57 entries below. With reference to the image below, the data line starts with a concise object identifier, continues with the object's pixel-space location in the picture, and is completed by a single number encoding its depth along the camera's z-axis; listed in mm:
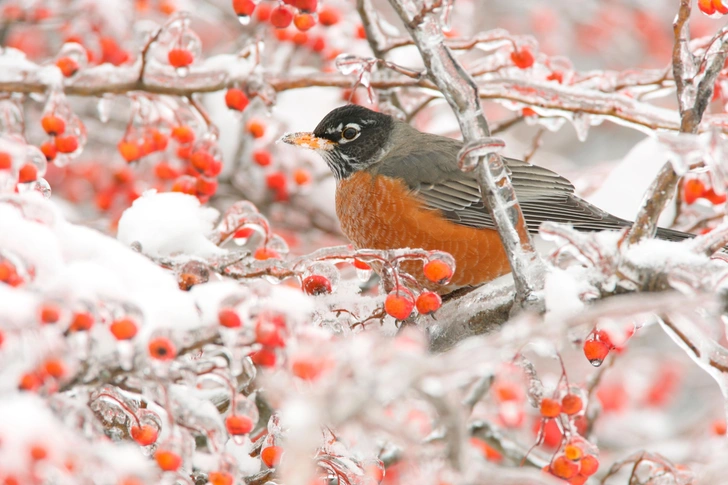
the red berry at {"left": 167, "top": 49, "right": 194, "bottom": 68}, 6555
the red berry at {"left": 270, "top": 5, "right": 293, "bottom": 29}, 6496
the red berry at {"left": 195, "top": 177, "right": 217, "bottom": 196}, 6922
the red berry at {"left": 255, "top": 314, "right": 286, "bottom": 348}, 3559
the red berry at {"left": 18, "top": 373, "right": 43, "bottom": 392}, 3158
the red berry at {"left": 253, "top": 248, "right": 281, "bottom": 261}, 5781
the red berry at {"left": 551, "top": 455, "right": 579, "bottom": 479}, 4488
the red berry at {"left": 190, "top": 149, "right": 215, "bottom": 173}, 6703
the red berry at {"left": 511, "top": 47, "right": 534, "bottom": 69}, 6828
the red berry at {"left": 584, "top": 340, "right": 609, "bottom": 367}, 4660
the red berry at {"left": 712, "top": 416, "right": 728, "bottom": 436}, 6867
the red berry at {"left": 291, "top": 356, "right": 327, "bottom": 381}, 3235
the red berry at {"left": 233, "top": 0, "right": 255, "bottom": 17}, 6382
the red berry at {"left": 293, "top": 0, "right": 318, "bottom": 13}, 6012
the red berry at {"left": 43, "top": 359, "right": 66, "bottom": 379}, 3146
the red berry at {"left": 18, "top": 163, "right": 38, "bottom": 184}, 5012
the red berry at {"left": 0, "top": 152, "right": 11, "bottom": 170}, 4448
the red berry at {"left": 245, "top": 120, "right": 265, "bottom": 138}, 8172
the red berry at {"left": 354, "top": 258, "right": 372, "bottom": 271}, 6008
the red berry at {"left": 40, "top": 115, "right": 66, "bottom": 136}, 6105
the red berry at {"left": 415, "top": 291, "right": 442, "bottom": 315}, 4961
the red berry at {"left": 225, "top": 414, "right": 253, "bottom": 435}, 3865
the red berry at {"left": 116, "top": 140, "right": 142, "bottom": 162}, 7098
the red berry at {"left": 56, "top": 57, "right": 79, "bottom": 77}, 6668
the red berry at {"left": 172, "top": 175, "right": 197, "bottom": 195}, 6852
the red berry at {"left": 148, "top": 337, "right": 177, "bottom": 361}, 3406
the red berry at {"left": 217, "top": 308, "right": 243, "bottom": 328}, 3537
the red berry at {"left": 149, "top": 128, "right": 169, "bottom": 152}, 7191
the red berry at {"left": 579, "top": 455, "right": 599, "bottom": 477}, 4599
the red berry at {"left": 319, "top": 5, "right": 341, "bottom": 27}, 7996
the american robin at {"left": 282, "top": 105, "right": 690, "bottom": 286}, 7082
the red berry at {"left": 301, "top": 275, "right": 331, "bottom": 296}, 4980
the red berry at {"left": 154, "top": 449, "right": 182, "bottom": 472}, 3471
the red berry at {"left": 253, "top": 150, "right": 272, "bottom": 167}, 9016
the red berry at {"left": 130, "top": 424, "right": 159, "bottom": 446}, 4133
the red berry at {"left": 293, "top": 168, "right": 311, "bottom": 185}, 9227
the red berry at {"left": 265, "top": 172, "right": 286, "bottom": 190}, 9430
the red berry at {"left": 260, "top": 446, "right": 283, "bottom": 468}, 4672
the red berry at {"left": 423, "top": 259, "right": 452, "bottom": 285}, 4832
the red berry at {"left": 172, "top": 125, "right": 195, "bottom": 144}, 7082
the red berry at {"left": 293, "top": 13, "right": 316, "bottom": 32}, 6645
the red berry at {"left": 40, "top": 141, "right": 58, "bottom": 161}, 6266
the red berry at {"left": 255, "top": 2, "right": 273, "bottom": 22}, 8289
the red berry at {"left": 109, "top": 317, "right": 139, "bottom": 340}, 3328
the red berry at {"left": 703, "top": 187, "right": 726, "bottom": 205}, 6926
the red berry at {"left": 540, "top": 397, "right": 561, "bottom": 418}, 4316
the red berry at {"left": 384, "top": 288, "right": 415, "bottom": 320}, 4775
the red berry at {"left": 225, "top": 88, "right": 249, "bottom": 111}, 6773
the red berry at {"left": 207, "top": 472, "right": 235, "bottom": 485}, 3703
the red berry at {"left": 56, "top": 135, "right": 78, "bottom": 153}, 6266
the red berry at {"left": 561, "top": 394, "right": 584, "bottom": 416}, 4355
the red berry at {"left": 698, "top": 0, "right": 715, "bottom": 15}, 5027
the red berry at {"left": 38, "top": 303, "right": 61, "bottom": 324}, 3078
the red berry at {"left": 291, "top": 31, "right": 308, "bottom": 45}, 8641
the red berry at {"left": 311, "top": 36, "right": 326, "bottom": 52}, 9133
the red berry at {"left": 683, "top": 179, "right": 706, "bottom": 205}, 6953
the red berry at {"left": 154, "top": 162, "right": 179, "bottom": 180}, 8203
